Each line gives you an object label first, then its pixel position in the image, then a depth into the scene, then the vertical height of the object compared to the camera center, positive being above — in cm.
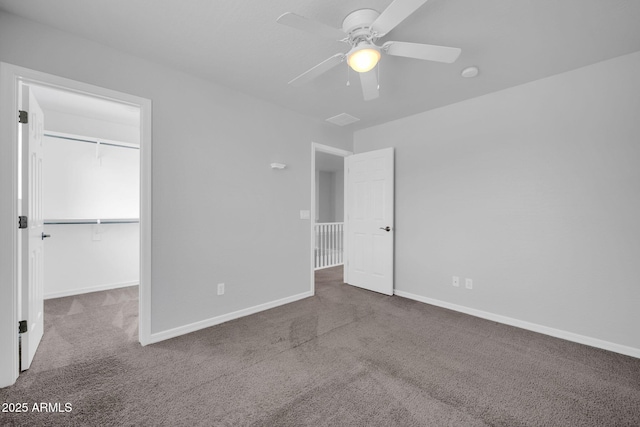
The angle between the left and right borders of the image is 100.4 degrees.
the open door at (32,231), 203 -17
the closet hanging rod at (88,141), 369 +103
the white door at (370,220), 394 -13
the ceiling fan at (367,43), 156 +109
